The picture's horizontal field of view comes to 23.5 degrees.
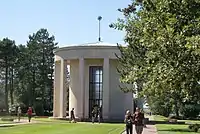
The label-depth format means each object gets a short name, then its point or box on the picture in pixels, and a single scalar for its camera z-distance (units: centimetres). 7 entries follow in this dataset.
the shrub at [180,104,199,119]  7728
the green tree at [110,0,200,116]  1672
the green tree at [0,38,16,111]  9181
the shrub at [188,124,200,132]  3281
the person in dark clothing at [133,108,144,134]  2489
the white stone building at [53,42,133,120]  6044
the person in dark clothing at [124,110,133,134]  2665
